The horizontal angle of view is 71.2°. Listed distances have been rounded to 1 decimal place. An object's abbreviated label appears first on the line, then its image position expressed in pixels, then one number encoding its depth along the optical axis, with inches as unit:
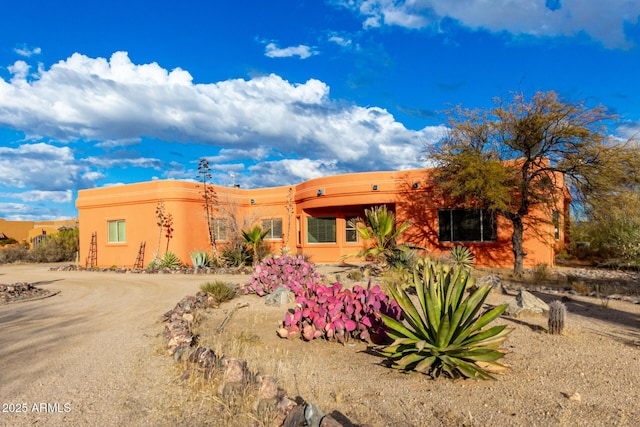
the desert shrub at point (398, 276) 412.2
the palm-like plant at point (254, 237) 694.5
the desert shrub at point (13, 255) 1052.5
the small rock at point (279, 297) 372.8
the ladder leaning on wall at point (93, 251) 879.1
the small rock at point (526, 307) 306.3
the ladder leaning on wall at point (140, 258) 817.5
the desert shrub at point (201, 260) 703.7
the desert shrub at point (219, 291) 384.7
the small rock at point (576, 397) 151.6
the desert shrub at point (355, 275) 479.9
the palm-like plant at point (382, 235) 505.4
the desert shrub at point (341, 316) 243.9
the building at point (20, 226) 1848.9
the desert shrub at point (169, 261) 741.3
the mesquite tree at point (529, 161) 524.7
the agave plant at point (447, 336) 178.1
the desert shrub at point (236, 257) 711.7
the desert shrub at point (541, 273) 512.5
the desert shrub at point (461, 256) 543.9
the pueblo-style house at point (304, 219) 679.1
